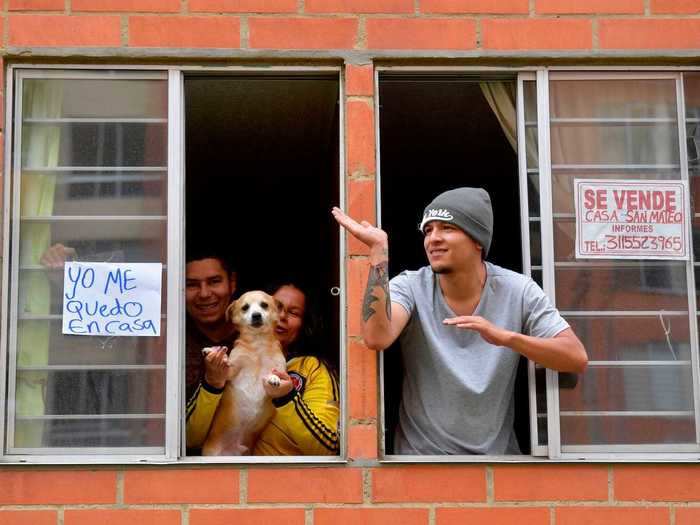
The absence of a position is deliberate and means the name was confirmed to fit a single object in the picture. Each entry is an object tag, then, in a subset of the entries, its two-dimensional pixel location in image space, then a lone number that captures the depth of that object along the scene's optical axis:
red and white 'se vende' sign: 10.99
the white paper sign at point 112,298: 10.67
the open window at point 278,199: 10.98
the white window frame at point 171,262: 10.48
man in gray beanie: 10.45
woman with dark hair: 10.77
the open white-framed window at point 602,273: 10.76
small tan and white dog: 10.90
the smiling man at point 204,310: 11.37
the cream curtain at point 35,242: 10.61
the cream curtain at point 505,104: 11.30
